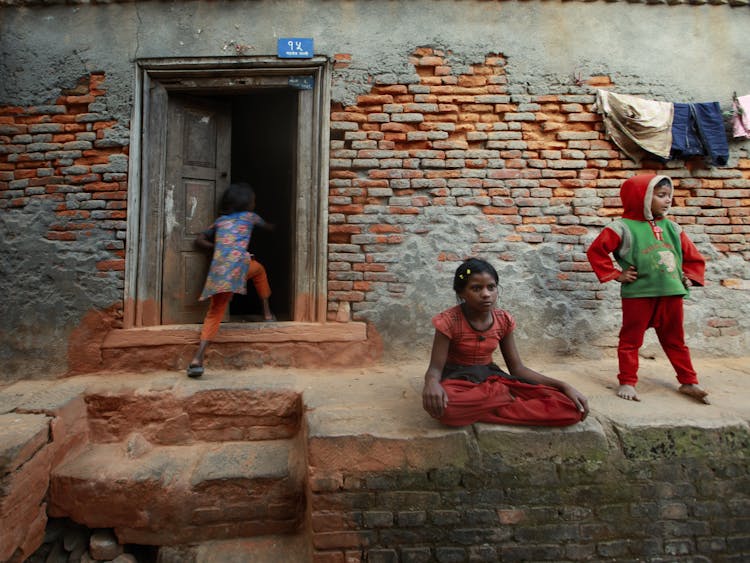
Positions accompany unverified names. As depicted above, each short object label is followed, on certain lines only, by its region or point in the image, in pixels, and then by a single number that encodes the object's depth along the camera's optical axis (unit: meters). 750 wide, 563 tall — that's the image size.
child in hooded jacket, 3.05
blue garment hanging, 3.88
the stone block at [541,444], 2.47
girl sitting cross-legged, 2.45
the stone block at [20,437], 2.51
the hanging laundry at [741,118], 3.96
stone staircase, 2.78
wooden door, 4.01
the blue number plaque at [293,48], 3.84
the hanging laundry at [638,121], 3.83
